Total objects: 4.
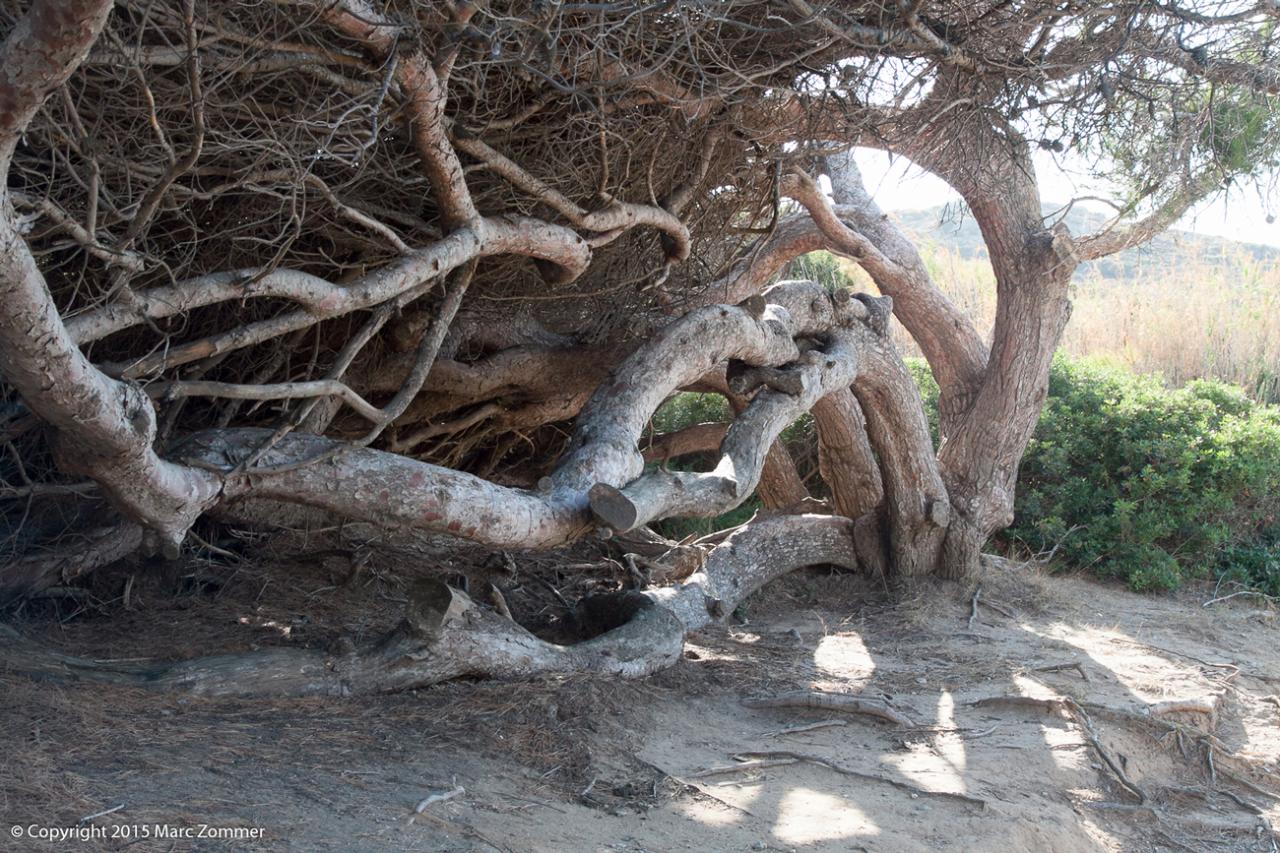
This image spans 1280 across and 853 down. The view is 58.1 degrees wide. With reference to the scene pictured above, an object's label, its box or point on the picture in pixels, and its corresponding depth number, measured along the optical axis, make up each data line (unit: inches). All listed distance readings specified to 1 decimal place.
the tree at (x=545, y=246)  145.6
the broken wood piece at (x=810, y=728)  190.7
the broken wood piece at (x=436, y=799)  136.0
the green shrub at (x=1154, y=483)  351.9
